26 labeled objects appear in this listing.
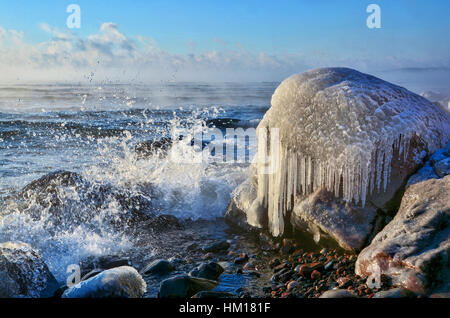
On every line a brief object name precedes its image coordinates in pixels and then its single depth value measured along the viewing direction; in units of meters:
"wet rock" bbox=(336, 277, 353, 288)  4.54
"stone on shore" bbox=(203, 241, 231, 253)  6.34
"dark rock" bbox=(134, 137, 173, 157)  13.53
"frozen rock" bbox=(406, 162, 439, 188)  5.38
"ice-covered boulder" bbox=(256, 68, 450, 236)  5.50
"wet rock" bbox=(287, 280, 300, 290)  4.79
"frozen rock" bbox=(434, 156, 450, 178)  5.27
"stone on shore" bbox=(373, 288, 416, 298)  4.04
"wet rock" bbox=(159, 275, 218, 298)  4.73
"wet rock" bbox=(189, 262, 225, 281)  5.30
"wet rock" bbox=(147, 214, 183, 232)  7.49
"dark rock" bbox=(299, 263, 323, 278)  5.02
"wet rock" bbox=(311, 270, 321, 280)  4.92
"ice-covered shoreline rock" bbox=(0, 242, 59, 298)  4.80
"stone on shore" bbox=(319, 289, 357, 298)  4.11
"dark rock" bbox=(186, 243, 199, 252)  6.45
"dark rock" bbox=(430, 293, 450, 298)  3.86
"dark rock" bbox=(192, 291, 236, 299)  4.49
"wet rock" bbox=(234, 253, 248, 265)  5.83
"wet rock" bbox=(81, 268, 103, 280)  5.29
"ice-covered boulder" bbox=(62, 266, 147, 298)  4.61
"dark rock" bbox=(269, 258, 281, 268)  5.56
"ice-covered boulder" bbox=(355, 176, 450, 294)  4.17
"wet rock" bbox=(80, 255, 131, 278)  5.90
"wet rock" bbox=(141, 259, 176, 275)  5.53
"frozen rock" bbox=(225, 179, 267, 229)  6.82
